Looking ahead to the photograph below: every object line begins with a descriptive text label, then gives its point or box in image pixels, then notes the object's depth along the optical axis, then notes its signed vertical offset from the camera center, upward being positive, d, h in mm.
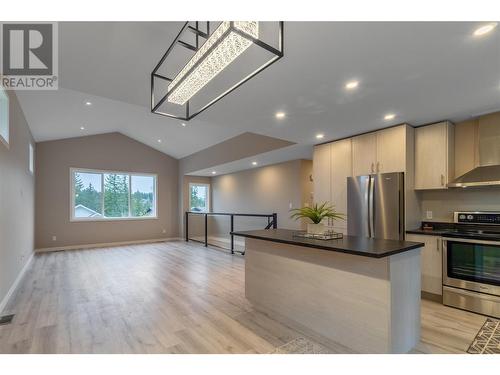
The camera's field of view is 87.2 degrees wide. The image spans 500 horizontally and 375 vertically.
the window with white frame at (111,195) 7748 -148
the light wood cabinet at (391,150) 3676 +578
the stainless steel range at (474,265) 2951 -897
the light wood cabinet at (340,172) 4371 +305
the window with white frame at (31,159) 5947 +768
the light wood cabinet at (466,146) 3480 +587
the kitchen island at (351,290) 2059 -893
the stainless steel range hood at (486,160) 3193 +360
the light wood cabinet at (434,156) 3514 +472
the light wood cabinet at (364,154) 4020 +570
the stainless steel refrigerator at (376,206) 3664 -234
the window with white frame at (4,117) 3248 +967
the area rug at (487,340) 2287 -1408
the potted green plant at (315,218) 2719 -292
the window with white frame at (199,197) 9703 -255
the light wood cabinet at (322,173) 4691 +321
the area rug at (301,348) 2239 -1382
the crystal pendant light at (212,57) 1354 +771
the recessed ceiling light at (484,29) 1682 +1055
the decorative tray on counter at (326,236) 2630 -469
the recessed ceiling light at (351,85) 2523 +1033
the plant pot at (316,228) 2714 -401
